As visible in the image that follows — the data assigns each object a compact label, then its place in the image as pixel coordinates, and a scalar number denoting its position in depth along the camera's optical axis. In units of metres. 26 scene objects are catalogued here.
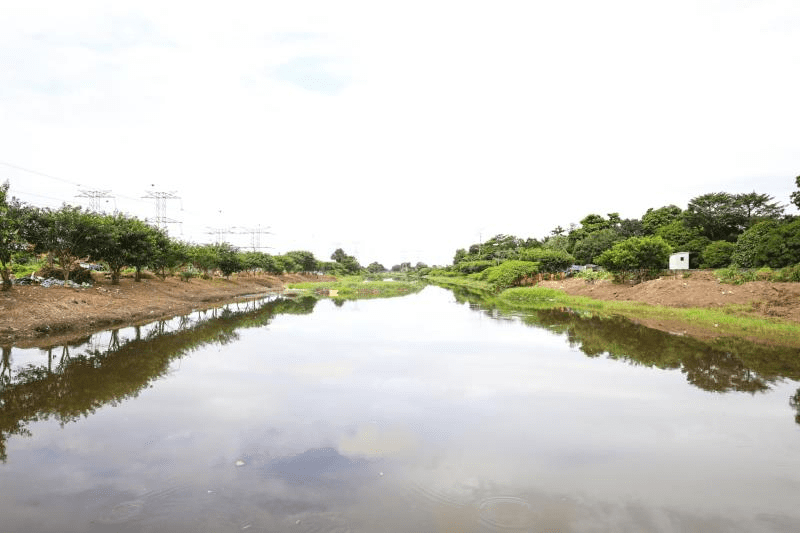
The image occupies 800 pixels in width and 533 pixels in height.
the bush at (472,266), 88.41
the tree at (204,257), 44.53
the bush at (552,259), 56.69
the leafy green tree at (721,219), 53.84
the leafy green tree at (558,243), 78.65
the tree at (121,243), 26.73
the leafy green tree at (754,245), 31.95
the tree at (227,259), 49.22
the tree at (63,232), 23.19
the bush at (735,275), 29.06
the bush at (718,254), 42.28
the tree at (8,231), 19.20
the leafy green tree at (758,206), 53.72
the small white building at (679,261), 39.81
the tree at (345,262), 117.75
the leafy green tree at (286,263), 76.91
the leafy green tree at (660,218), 62.97
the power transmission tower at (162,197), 67.53
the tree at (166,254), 33.83
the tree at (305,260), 90.38
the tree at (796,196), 31.88
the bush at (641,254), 38.72
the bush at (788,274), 25.94
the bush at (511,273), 55.78
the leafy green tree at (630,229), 65.81
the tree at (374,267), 163.75
